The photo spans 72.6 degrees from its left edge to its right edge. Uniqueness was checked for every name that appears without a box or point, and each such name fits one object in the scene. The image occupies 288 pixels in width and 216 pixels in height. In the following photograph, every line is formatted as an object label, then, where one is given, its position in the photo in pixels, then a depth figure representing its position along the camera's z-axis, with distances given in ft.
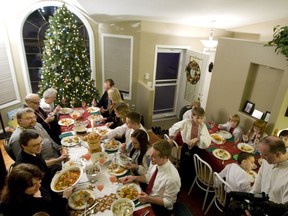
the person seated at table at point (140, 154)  7.47
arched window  17.42
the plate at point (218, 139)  11.16
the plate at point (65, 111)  12.64
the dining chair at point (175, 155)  11.40
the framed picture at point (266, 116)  11.79
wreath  17.93
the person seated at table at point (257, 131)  10.77
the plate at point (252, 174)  8.40
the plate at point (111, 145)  8.94
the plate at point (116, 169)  7.42
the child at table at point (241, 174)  7.71
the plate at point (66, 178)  6.29
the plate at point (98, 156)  8.03
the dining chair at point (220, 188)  8.17
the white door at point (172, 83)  18.62
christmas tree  15.30
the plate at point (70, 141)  9.15
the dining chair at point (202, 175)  9.48
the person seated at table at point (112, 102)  12.21
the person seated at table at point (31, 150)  6.59
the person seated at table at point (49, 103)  11.62
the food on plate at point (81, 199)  5.97
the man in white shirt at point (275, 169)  6.56
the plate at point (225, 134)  11.94
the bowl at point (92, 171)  7.00
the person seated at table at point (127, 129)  8.61
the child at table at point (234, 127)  11.96
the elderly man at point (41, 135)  7.84
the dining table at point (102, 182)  5.96
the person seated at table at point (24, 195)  4.85
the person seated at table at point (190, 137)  10.11
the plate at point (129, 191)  6.41
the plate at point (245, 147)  10.46
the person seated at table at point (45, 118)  9.88
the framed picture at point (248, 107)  12.93
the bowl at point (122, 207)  5.75
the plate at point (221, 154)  9.84
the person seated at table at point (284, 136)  9.16
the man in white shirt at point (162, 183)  6.33
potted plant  9.84
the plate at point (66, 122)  11.19
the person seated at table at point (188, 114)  13.27
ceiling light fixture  16.85
